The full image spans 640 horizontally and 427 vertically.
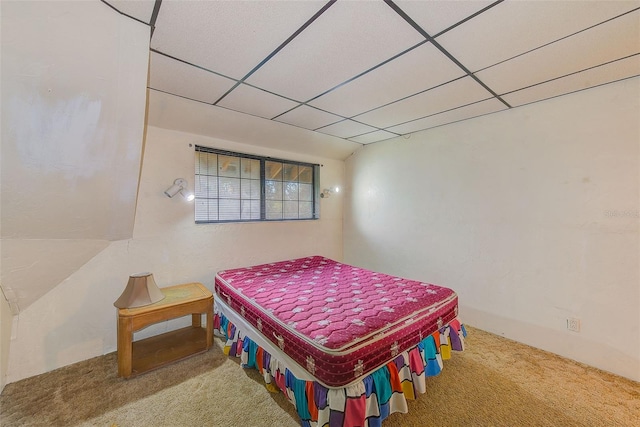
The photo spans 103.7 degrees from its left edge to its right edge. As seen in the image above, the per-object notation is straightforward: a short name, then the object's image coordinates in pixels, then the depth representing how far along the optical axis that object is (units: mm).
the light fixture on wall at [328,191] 3986
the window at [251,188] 3000
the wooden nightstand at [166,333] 1942
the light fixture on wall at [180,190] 2566
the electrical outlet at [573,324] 2180
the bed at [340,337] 1409
